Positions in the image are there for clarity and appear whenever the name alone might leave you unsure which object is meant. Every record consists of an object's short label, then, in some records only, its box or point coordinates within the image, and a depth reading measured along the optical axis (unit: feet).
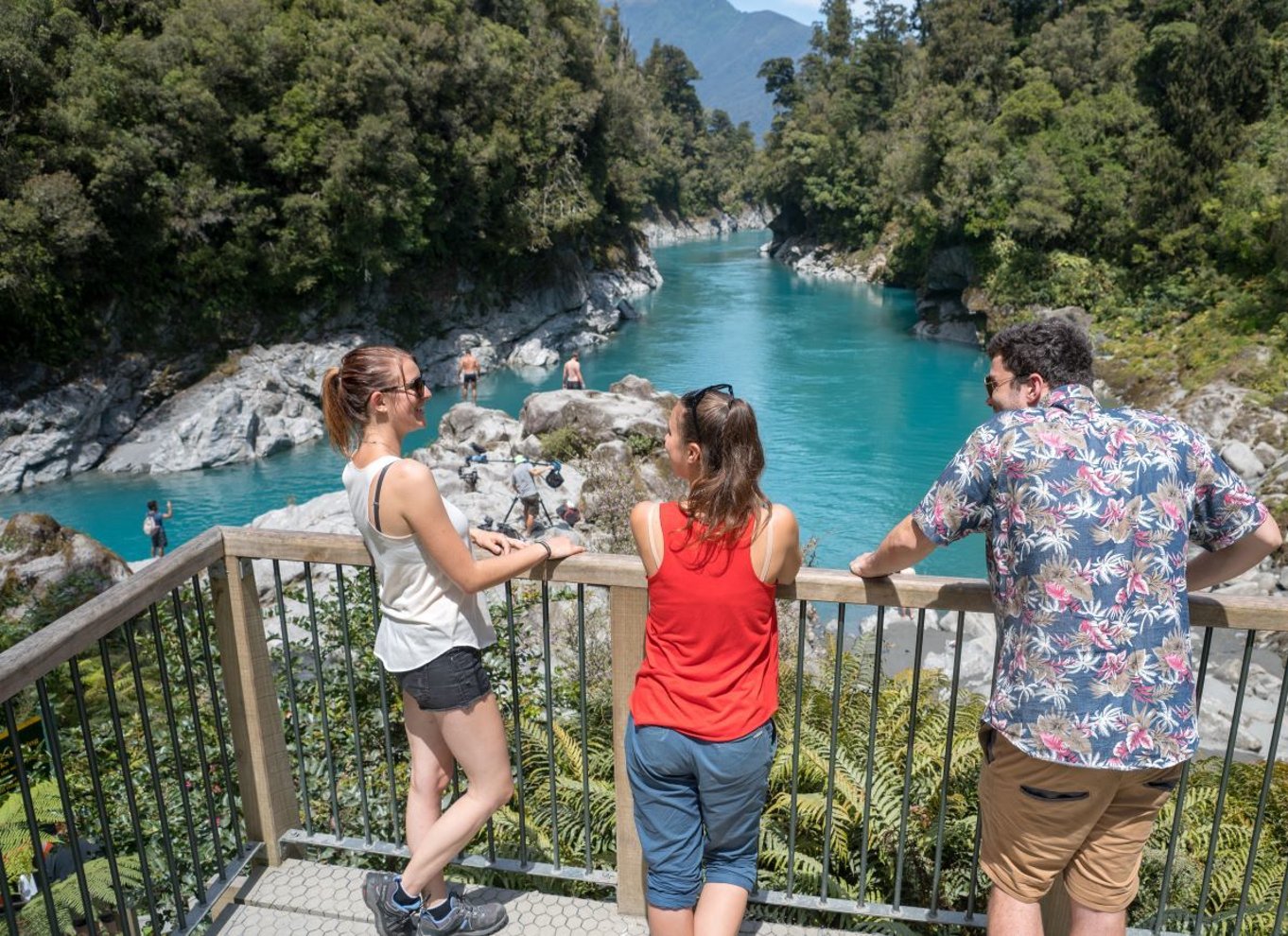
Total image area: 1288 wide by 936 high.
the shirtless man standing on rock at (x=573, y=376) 76.33
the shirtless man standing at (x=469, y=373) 89.51
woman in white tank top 8.05
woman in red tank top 7.48
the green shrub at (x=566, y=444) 60.95
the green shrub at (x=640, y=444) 60.23
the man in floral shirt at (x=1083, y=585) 6.78
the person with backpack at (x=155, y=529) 49.20
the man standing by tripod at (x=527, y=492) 47.96
